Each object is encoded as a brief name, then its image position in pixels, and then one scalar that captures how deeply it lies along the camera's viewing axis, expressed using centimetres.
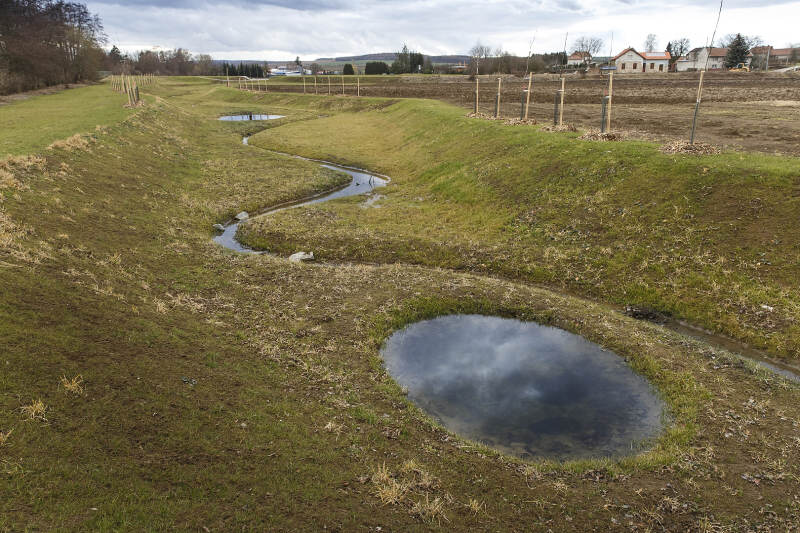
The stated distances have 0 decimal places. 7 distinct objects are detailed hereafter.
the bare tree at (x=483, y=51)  16112
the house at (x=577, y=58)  15111
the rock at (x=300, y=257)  2306
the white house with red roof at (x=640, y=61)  13838
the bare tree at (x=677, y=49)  18792
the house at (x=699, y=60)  14992
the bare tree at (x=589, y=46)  19381
